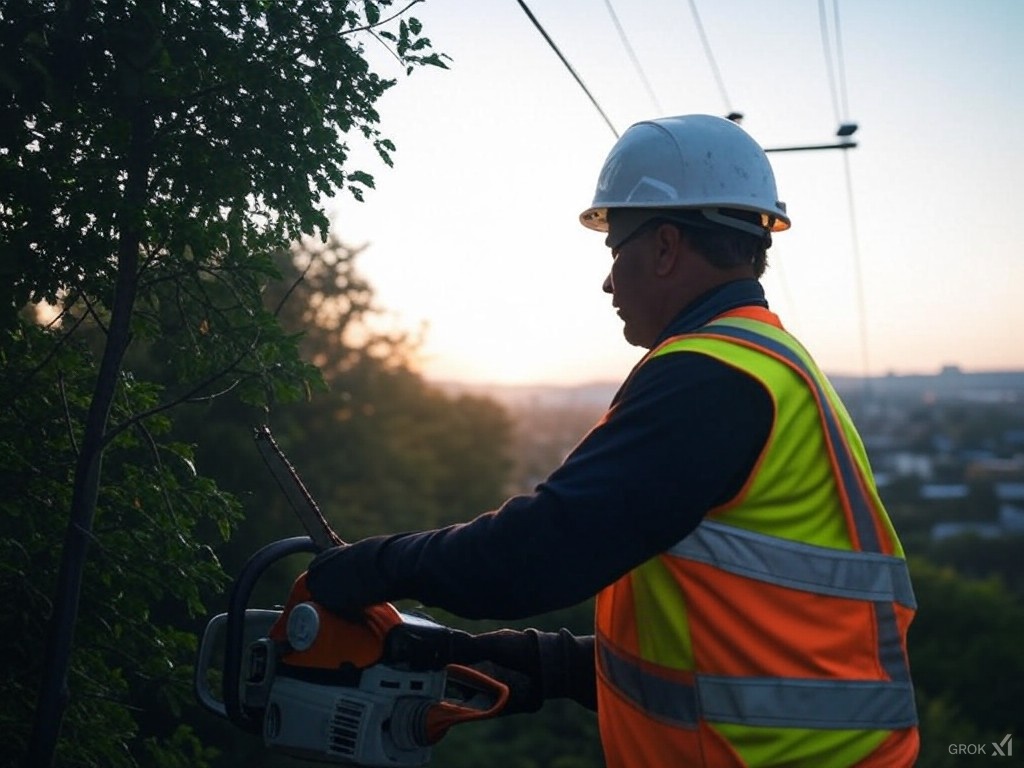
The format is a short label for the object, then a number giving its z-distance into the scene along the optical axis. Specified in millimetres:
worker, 2199
